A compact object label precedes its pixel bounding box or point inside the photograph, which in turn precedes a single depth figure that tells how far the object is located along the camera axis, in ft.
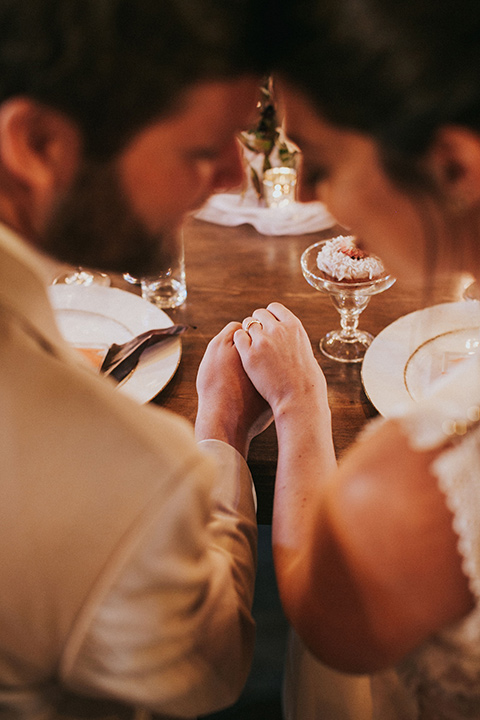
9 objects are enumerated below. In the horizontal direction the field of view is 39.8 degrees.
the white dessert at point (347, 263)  3.76
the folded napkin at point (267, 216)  4.99
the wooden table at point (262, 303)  3.46
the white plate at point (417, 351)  3.48
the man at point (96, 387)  1.77
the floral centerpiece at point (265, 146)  3.65
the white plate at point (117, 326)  3.61
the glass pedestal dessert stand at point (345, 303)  3.77
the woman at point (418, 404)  1.72
